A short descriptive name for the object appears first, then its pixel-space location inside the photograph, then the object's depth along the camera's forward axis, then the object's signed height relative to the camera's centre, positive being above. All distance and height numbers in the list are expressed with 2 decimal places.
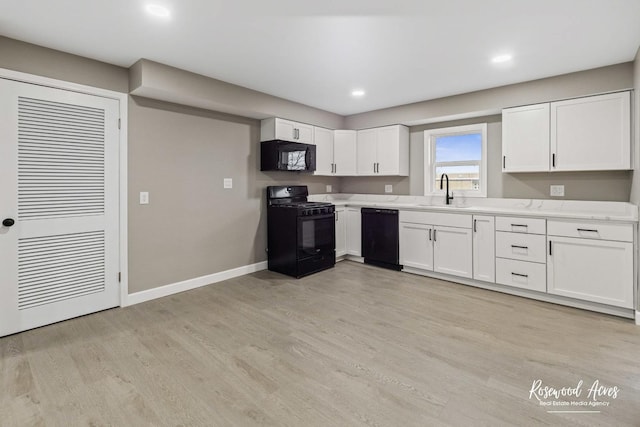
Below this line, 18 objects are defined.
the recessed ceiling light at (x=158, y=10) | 2.20 +1.38
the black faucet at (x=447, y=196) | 4.60 +0.18
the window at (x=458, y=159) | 4.37 +0.71
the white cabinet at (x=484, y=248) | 3.78 -0.47
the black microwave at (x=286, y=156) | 4.37 +0.74
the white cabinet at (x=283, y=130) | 4.36 +1.10
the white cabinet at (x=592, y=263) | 2.96 -0.53
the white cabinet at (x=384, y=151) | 4.92 +0.91
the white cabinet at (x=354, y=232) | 5.10 -0.37
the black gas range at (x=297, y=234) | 4.27 -0.34
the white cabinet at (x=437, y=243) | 4.00 -0.44
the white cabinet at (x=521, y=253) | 3.43 -0.49
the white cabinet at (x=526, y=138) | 3.60 +0.81
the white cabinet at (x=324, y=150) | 5.05 +0.94
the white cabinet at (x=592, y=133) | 3.18 +0.78
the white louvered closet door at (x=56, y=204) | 2.67 +0.04
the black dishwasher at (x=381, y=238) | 4.66 -0.43
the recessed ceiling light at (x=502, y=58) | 3.04 +1.43
